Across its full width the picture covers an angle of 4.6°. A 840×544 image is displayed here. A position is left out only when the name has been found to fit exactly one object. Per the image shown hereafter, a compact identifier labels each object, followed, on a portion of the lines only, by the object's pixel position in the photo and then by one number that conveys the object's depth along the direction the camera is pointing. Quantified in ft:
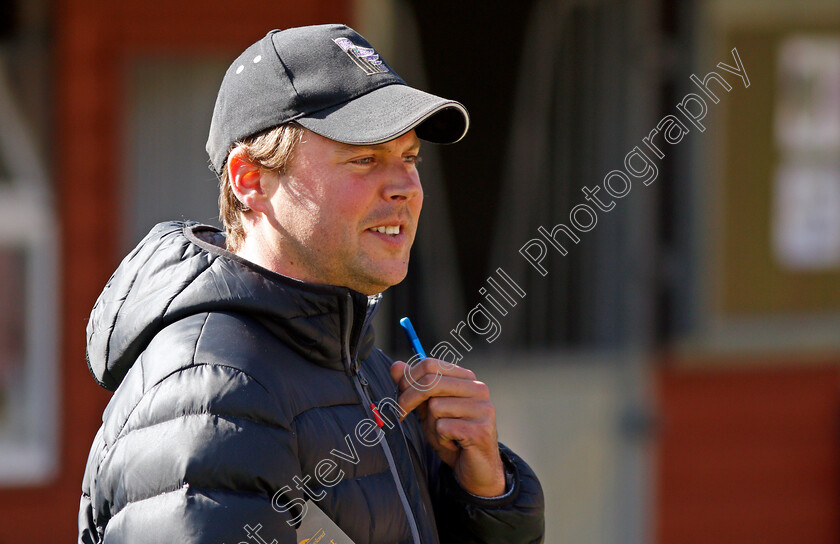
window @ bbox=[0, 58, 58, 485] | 44.97
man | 31.78
